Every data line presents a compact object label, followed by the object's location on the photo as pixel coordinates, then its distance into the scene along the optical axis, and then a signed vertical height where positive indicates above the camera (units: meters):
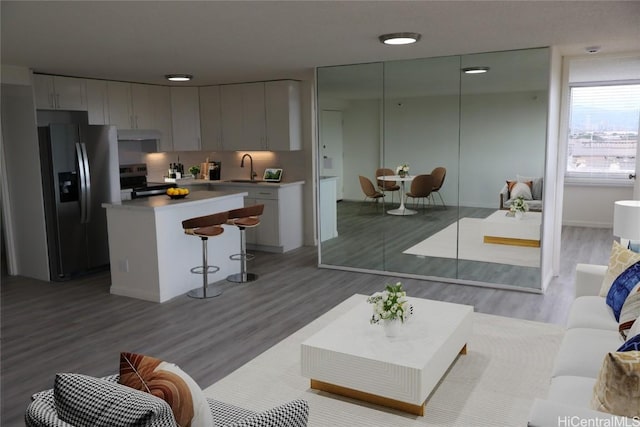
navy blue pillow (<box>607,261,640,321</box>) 3.33 -0.92
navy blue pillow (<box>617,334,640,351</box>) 2.20 -0.85
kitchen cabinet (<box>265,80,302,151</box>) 7.40 +0.48
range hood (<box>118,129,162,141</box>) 7.27 +0.23
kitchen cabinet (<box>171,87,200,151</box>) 8.02 +0.50
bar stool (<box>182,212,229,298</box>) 5.18 -0.84
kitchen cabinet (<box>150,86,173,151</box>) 7.79 +0.53
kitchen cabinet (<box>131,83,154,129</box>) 7.45 +0.64
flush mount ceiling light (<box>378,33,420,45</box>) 4.26 +0.90
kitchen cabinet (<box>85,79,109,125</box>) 6.81 +0.65
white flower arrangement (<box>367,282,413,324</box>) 3.28 -0.99
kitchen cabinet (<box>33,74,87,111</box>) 6.22 +0.72
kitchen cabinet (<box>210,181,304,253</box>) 7.36 -0.96
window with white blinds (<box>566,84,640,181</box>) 8.67 +0.22
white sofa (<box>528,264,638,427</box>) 1.94 -1.14
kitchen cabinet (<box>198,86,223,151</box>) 8.09 +0.49
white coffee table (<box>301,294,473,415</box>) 3.02 -1.27
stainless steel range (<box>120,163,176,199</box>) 7.27 -0.47
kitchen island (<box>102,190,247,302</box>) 5.27 -1.01
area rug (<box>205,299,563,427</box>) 3.06 -1.56
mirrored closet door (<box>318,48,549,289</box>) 5.30 -0.16
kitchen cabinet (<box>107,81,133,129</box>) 7.09 +0.64
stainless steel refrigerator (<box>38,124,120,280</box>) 6.11 -0.47
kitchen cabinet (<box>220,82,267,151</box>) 7.68 +0.48
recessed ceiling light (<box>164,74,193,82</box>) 6.63 +0.94
